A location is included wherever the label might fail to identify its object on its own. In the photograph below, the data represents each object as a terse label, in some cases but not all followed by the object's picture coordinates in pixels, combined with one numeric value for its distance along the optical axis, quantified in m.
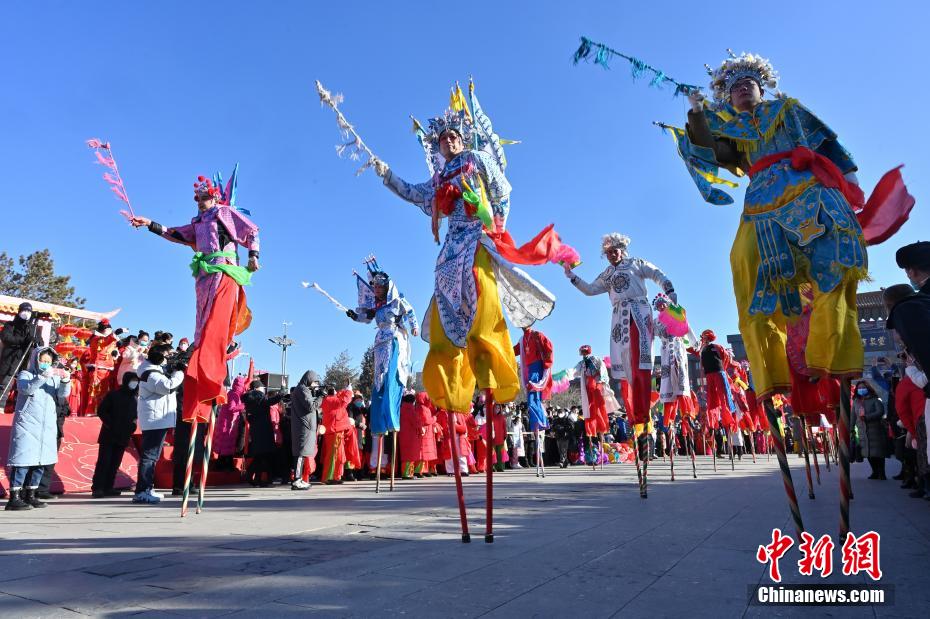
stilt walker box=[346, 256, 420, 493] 8.24
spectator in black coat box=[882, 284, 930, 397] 2.11
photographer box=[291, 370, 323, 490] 9.73
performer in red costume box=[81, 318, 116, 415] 12.94
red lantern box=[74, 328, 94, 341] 19.30
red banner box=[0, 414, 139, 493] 8.46
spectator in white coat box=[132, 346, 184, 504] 7.63
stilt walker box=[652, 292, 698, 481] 9.93
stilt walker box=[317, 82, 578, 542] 3.82
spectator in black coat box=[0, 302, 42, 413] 10.64
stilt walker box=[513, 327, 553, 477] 11.62
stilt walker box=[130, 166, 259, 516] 5.19
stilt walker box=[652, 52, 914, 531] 2.95
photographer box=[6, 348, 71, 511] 6.55
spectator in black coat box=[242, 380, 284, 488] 10.63
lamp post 45.79
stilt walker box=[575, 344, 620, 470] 12.02
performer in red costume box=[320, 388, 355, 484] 10.99
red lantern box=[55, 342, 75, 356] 16.66
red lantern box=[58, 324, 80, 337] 19.00
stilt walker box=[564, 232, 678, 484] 6.62
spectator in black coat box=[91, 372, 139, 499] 7.98
